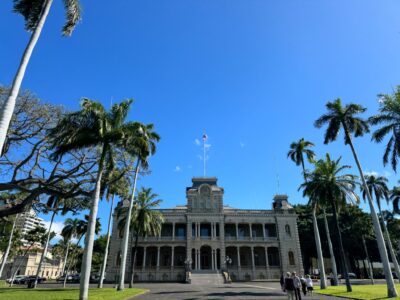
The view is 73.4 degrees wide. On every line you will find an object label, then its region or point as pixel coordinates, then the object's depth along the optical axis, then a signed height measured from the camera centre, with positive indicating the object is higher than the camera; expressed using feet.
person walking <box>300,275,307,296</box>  63.79 -4.17
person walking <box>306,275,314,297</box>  60.70 -3.78
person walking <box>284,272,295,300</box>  45.93 -3.33
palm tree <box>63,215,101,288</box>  135.74 +18.09
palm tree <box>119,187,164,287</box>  112.06 +20.39
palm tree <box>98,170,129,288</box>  78.54 +21.82
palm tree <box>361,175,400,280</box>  129.39 +35.01
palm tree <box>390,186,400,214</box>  128.47 +30.52
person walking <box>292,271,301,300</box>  47.53 -3.02
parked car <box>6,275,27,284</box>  153.93 -8.68
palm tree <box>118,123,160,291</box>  64.99 +28.18
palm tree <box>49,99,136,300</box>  57.06 +26.69
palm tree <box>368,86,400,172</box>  64.23 +32.95
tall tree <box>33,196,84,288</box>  72.54 +16.42
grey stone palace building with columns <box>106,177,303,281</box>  151.94 +12.64
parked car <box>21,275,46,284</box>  156.19 -8.40
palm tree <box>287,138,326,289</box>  107.65 +42.55
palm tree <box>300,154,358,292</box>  86.38 +24.02
